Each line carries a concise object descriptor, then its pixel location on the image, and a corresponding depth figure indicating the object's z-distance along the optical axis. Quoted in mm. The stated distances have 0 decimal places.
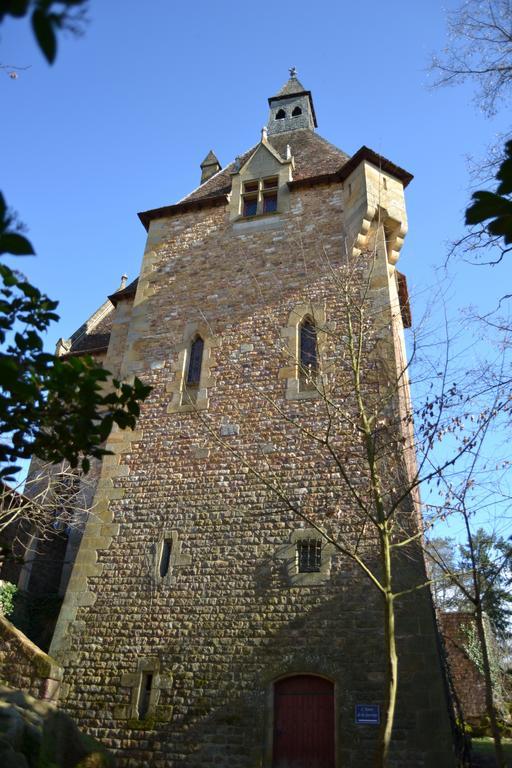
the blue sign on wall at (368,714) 7887
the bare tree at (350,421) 8312
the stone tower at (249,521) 8297
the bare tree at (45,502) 13211
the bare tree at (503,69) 5477
